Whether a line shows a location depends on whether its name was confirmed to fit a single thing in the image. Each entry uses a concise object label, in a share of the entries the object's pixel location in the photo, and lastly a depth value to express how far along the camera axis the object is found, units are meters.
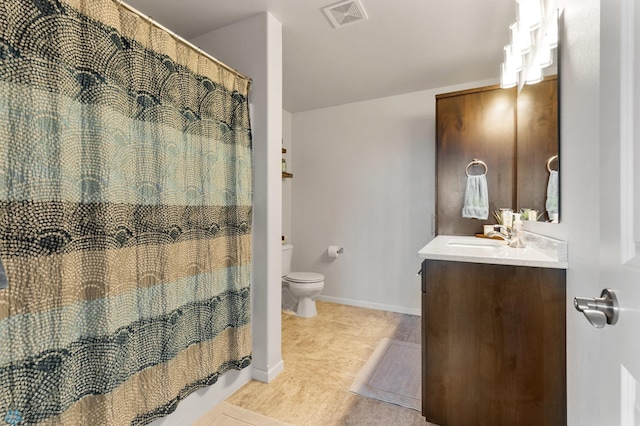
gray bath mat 1.75
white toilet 2.93
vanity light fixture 1.43
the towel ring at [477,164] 2.40
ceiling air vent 1.77
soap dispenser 1.76
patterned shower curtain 0.90
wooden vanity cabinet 1.29
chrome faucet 1.89
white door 0.50
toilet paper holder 3.38
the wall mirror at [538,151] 1.43
